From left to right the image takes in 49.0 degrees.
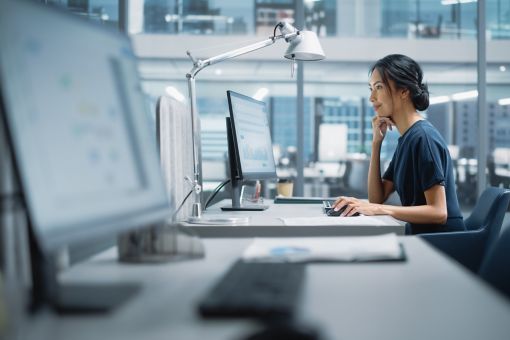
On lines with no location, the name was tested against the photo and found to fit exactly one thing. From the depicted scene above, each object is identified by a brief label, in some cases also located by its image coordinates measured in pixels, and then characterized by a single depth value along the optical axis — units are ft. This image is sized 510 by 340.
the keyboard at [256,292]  2.32
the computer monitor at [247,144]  7.02
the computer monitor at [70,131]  2.26
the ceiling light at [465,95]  15.95
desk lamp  6.36
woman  6.79
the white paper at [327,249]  3.59
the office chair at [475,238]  6.68
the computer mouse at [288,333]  1.85
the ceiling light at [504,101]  16.58
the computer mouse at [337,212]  6.65
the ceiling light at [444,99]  18.97
